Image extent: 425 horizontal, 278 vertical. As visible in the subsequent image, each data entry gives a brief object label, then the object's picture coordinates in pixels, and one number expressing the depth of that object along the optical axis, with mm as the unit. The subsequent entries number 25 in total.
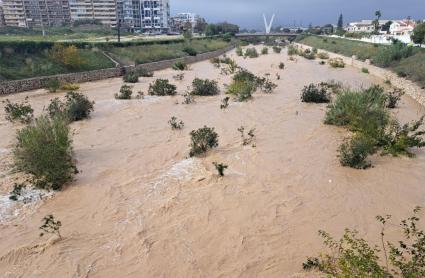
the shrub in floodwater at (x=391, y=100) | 17641
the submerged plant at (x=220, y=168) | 9297
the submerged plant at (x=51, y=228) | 6508
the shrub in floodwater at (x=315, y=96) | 18750
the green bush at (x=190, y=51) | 46562
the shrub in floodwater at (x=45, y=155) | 8656
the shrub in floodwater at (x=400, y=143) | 10884
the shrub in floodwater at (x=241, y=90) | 19531
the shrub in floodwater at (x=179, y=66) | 36250
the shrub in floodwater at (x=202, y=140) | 11023
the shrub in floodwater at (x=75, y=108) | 15061
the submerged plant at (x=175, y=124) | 14148
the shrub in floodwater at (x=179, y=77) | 28847
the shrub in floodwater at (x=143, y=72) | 30202
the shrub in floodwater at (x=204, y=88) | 21000
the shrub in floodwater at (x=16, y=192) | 8023
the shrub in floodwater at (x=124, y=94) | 20078
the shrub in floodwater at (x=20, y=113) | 14992
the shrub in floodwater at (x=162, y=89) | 21234
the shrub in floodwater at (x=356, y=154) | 9953
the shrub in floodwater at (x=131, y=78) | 26875
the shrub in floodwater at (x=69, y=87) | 23673
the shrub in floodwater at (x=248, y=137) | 12262
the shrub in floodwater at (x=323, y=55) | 48531
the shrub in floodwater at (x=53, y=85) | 22625
